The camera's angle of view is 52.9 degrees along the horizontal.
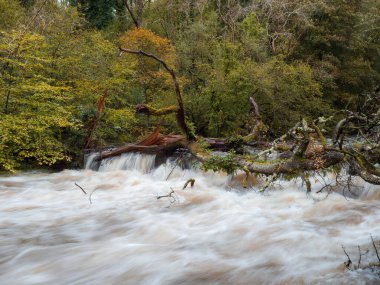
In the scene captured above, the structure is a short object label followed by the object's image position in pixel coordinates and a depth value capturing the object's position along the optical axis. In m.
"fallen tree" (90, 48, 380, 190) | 5.70
